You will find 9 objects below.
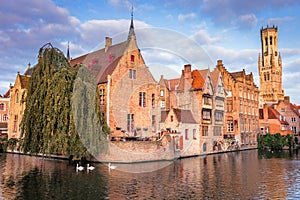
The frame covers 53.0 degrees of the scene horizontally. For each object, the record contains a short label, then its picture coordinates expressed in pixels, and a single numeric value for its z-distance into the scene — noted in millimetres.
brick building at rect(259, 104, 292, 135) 71031
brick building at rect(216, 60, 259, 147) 59188
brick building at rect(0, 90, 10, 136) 65006
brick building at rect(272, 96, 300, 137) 76250
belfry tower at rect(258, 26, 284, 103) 144875
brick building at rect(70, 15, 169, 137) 40281
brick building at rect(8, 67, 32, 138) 51781
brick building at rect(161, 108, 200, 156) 42112
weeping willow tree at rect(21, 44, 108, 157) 24422
